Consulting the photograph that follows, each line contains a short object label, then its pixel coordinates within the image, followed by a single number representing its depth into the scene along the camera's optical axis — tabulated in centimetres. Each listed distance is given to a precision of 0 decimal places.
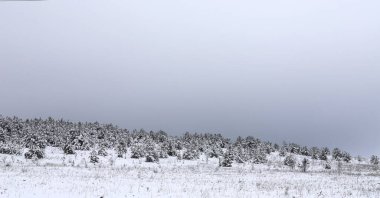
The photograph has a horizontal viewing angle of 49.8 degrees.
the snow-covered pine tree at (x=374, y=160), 9472
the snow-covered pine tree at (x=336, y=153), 10494
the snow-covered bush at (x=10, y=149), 6662
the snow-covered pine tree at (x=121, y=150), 7672
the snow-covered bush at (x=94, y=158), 6096
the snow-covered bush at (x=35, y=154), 6228
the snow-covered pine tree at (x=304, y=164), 5673
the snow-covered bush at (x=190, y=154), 8168
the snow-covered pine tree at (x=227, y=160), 6725
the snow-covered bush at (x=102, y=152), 7462
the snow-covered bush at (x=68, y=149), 7406
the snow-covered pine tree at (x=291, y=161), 6492
